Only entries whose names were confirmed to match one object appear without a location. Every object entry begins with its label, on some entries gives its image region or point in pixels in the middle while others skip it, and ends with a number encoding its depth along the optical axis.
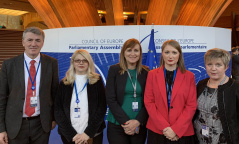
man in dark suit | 2.14
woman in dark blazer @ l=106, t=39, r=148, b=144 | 2.23
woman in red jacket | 2.04
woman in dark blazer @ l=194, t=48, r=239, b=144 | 1.90
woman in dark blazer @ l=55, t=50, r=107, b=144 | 2.19
